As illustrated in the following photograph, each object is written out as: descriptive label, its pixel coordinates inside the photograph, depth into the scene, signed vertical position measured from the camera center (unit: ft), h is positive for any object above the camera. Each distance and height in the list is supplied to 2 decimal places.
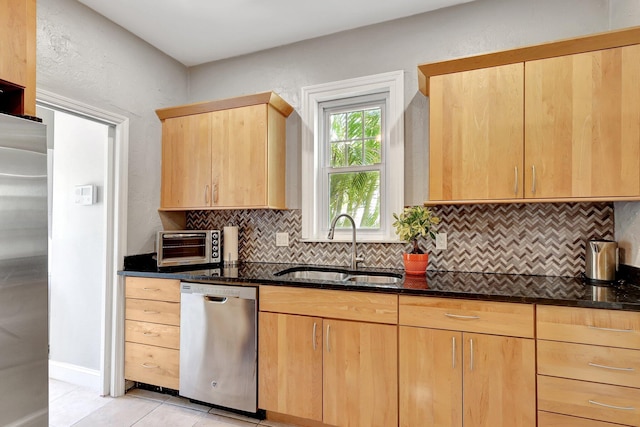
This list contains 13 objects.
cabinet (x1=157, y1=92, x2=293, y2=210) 8.44 +1.61
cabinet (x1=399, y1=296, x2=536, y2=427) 5.31 -2.48
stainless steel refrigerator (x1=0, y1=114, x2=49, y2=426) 4.28 -0.82
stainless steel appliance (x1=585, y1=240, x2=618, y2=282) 6.16 -0.82
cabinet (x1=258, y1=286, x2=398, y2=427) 6.12 -2.76
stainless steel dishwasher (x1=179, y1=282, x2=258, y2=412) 7.02 -2.86
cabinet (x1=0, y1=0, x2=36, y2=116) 4.98 +2.41
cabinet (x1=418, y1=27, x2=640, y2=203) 5.73 +1.72
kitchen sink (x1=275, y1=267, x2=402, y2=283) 7.85 -1.51
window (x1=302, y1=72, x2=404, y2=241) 8.49 +1.58
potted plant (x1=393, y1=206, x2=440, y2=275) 7.30 -0.34
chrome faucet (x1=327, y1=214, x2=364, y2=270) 8.11 -0.92
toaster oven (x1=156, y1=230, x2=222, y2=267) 8.25 -0.89
